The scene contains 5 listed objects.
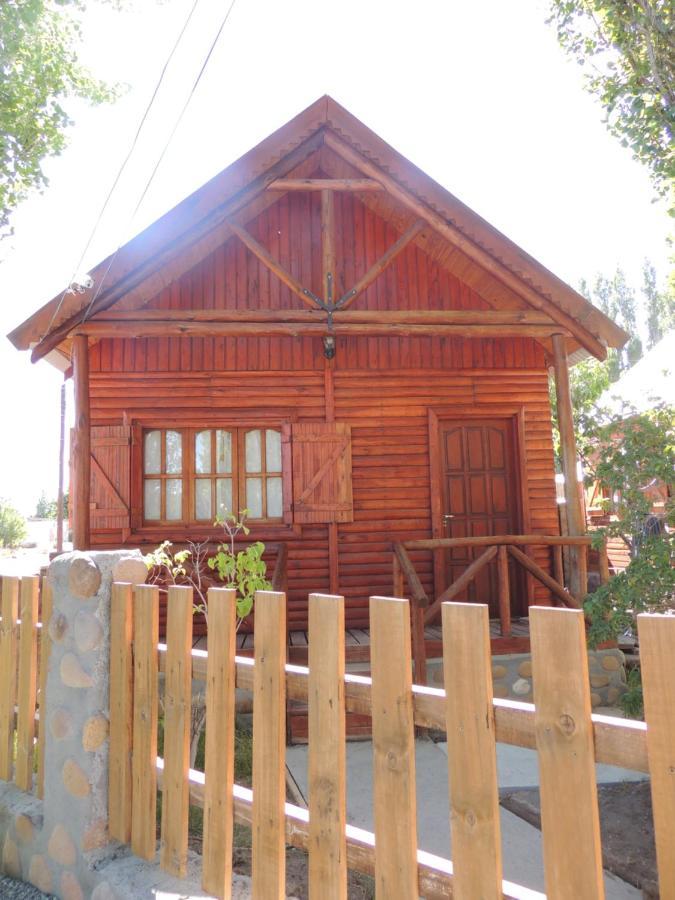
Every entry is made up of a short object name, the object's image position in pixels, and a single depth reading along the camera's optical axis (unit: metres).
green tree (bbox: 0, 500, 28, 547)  27.72
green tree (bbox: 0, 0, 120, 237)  9.92
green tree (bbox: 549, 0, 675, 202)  6.90
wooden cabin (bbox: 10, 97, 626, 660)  6.71
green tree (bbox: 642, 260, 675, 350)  45.38
